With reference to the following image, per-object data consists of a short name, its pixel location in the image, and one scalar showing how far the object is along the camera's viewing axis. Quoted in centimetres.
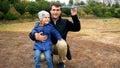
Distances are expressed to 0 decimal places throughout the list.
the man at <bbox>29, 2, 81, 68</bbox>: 212
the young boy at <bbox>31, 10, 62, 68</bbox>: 205
